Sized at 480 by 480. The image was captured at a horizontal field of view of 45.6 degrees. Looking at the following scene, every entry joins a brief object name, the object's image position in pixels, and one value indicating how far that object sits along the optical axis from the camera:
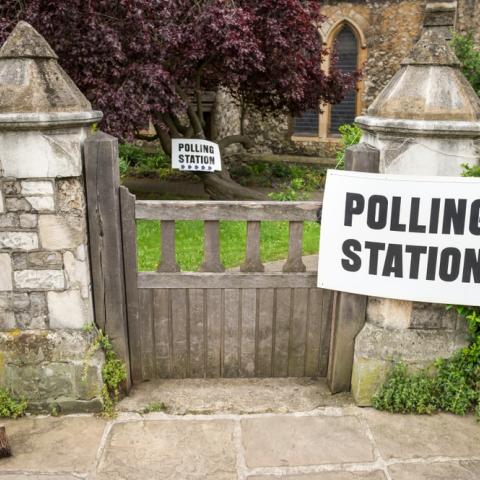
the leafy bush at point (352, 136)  4.38
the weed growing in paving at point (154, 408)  3.73
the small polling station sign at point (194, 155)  8.87
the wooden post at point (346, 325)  3.63
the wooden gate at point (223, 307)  3.78
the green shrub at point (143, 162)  13.39
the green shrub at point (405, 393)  3.70
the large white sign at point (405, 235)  3.45
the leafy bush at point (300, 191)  10.54
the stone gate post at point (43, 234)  3.38
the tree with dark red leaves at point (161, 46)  7.71
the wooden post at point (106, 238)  3.56
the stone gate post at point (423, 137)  3.44
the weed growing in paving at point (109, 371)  3.71
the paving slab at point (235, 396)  3.77
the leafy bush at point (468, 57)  11.90
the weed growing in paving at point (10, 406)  3.66
